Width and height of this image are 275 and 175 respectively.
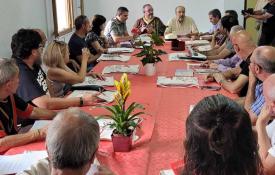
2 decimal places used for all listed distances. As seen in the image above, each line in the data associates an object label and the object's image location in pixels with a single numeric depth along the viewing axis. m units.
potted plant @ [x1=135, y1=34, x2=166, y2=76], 2.97
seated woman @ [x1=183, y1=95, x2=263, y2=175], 0.89
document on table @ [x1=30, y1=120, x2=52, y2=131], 1.93
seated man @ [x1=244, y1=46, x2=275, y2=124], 2.00
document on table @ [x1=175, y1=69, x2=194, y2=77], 2.97
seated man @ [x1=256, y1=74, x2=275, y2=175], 1.47
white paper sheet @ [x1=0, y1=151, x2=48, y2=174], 1.41
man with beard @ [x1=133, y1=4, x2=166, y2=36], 5.64
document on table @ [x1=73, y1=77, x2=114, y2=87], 2.72
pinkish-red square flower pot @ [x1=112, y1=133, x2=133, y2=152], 1.57
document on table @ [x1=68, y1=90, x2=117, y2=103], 2.34
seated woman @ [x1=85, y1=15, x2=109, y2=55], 4.56
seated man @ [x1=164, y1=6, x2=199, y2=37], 5.76
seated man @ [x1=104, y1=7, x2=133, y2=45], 5.44
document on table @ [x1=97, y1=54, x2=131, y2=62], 3.71
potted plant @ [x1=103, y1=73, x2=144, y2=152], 1.58
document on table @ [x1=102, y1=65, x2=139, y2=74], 3.14
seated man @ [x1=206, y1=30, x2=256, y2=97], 2.46
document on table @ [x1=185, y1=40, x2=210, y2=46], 4.67
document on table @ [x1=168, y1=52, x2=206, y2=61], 3.63
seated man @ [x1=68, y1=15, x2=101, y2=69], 4.18
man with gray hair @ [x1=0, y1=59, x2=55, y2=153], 1.69
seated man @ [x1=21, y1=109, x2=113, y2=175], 1.03
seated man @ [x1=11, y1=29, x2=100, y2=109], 2.25
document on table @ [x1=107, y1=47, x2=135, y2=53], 4.21
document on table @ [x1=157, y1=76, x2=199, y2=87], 2.69
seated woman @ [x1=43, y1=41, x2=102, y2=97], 2.80
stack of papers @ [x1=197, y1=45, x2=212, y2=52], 4.22
